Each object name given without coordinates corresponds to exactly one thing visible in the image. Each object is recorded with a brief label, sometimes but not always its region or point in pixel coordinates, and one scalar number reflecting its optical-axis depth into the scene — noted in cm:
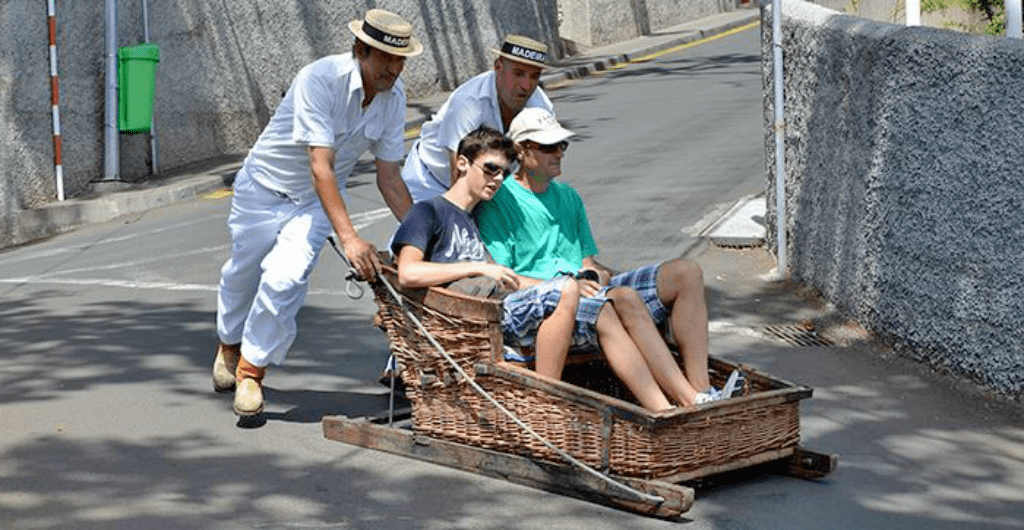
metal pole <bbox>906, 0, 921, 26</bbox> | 1013
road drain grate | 932
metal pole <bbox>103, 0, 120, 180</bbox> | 1580
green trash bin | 1570
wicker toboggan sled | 611
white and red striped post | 1514
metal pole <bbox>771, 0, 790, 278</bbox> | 1075
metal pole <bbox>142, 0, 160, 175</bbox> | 1656
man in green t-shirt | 646
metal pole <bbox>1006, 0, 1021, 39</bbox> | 835
